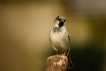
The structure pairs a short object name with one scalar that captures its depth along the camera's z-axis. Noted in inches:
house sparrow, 230.2
